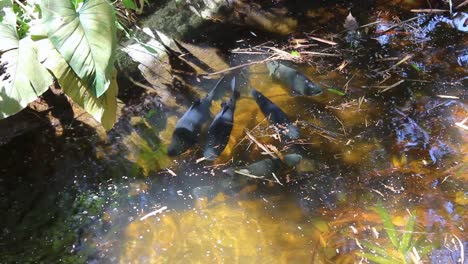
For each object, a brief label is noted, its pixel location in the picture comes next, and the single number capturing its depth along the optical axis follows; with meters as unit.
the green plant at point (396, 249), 2.68
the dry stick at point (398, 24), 4.44
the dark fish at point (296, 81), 3.72
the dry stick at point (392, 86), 3.80
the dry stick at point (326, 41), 4.33
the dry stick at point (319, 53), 4.20
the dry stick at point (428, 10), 4.65
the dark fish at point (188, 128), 3.33
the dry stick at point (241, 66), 4.04
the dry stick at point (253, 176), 3.17
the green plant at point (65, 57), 2.77
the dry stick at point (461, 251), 2.66
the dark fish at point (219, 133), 3.31
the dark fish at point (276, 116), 3.45
